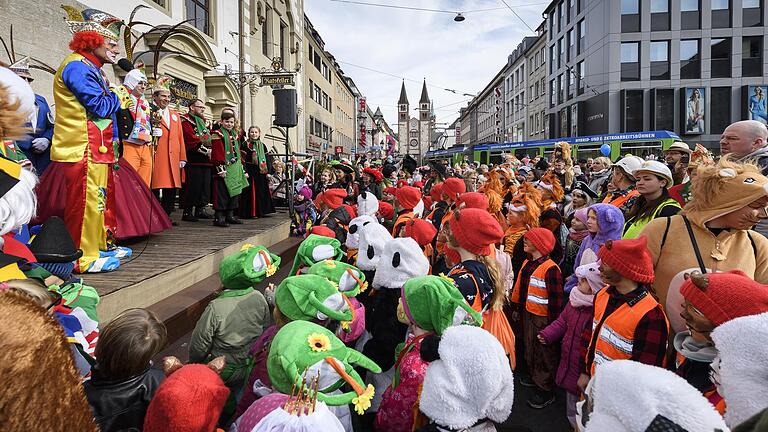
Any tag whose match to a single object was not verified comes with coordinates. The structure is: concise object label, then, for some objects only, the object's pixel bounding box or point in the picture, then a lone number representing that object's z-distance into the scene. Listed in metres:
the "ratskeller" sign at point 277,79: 12.82
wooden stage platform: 3.31
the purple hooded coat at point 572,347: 2.76
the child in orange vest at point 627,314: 2.09
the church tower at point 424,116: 105.94
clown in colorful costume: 3.62
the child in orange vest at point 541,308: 3.32
